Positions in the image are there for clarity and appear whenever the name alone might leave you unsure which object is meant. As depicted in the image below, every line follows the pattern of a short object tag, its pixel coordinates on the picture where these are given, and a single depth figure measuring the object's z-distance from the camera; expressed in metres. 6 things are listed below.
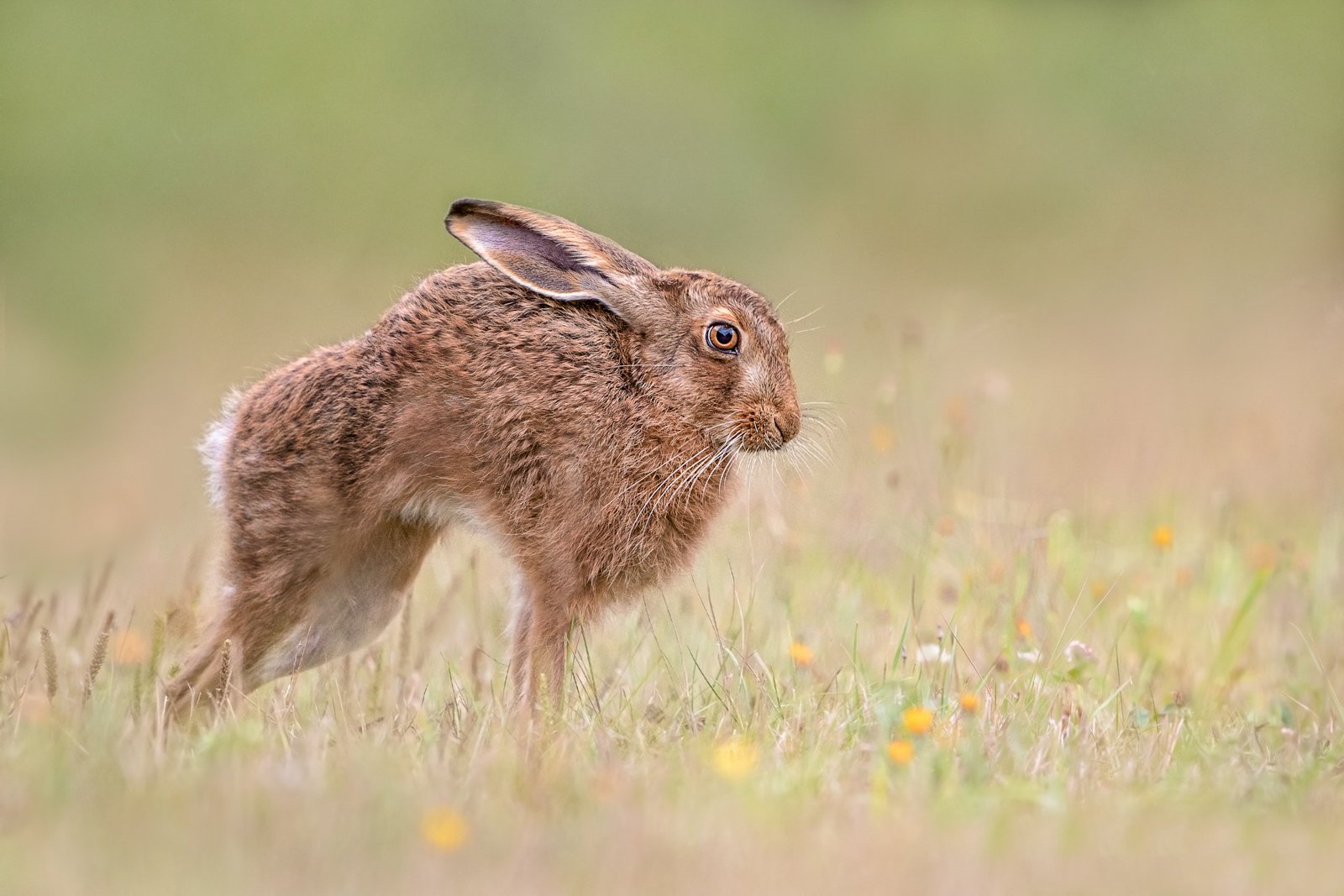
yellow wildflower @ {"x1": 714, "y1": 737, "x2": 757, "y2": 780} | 7.72
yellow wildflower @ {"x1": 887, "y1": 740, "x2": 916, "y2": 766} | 8.27
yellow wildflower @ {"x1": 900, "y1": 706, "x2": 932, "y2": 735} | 8.79
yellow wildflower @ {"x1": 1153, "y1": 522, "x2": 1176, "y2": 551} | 12.59
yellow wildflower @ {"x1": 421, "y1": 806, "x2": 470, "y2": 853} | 6.74
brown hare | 10.41
